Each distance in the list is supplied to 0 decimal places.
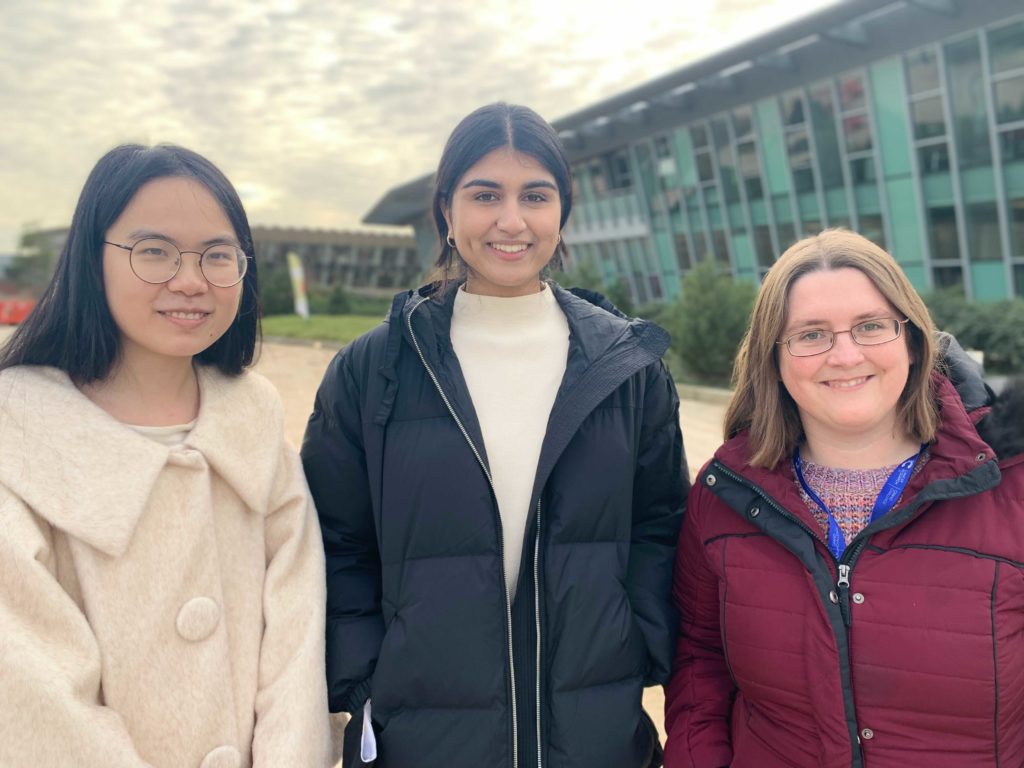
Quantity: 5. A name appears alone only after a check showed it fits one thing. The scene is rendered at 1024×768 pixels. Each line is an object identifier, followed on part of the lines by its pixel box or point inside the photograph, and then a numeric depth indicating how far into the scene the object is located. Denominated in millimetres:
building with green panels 15828
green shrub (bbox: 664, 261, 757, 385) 14398
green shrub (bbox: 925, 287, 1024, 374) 12742
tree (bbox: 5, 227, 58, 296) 37884
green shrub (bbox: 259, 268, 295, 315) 35162
